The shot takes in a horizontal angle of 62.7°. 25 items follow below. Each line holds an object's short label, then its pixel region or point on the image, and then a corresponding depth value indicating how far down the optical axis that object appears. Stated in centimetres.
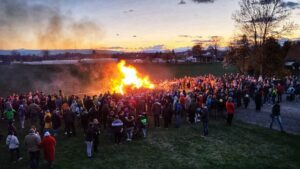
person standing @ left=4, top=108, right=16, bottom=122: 1368
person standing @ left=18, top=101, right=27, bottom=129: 1421
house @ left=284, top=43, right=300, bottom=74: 4322
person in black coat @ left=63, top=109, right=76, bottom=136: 1278
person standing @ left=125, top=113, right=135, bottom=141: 1228
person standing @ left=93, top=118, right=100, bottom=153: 1072
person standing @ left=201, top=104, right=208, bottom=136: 1319
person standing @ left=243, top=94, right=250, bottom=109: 1844
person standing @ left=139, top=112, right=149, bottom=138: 1266
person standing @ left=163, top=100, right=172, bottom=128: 1415
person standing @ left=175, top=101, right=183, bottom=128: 1434
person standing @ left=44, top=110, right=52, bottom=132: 1270
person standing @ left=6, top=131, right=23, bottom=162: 1022
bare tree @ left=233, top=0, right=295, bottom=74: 3100
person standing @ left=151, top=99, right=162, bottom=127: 1416
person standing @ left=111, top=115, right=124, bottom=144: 1195
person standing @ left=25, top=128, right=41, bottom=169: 938
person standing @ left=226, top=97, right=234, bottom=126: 1448
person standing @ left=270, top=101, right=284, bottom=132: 1402
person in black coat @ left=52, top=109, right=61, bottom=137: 1267
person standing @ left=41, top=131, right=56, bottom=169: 951
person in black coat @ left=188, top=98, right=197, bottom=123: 1471
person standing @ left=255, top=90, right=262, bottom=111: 1782
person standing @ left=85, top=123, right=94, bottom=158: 1051
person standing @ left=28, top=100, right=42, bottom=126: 1422
